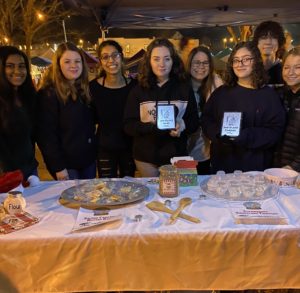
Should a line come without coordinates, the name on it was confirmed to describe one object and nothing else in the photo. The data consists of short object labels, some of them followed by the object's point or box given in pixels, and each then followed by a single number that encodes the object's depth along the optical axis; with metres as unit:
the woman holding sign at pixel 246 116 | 2.21
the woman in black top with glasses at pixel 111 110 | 2.64
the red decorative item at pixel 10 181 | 1.83
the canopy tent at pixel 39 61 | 9.70
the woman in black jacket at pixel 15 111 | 2.33
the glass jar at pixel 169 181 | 1.69
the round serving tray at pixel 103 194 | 1.62
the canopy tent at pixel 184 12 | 4.23
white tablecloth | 1.40
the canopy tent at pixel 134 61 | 6.89
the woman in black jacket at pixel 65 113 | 2.45
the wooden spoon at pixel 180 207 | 1.48
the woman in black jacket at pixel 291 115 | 2.23
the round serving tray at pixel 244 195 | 1.66
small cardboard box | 1.85
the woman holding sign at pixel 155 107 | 2.43
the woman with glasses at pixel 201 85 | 2.75
